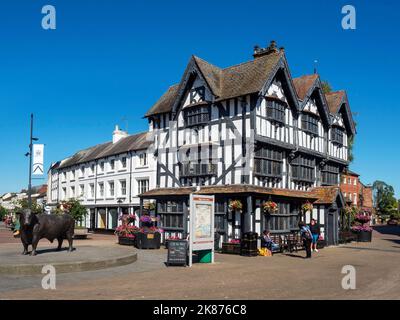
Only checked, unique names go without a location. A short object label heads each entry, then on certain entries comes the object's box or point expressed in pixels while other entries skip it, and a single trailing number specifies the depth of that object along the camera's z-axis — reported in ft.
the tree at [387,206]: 335.26
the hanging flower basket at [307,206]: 84.32
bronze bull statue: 50.74
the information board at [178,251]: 53.16
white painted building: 124.16
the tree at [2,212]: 347.75
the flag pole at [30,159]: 88.05
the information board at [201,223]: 53.52
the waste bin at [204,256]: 57.77
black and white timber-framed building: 76.07
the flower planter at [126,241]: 85.36
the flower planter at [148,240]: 77.92
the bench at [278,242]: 74.13
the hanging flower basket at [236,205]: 72.43
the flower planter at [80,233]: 105.40
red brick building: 231.91
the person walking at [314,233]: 77.97
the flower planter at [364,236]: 104.94
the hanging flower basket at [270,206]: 73.70
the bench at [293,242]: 74.79
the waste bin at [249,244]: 68.23
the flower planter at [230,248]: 71.10
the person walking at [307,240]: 65.72
